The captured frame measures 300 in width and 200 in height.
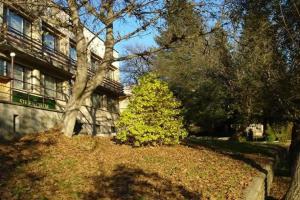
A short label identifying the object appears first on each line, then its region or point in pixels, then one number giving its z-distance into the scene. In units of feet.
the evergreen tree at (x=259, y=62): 25.71
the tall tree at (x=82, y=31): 30.22
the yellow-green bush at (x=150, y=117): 31.10
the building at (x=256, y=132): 90.62
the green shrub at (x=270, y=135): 82.18
